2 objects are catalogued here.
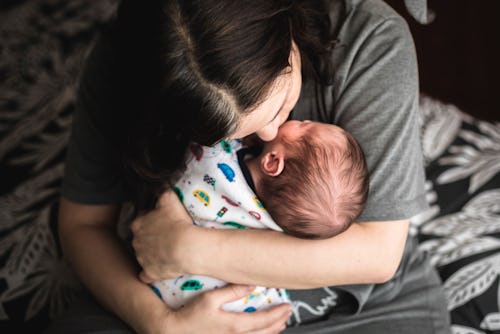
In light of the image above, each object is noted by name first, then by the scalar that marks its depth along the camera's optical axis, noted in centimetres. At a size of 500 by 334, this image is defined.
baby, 85
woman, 68
